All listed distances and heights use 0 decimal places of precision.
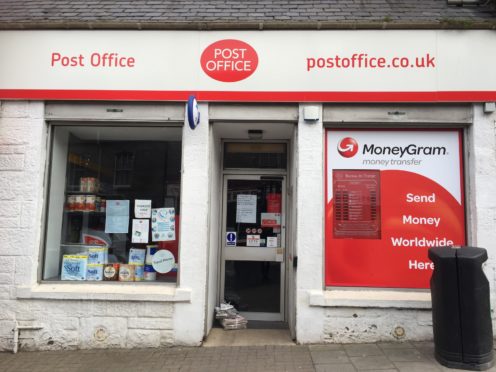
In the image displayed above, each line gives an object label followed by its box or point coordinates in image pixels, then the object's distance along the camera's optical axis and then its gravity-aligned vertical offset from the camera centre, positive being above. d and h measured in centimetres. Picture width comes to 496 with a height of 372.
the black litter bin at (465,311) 399 -92
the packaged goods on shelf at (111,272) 527 -76
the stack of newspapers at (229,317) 541 -141
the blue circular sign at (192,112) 447 +130
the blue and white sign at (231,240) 590 -31
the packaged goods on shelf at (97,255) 535 -53
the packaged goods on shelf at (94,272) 525 -76
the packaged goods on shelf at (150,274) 528 -77
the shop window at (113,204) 530 +20
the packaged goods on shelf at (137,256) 535 -54
